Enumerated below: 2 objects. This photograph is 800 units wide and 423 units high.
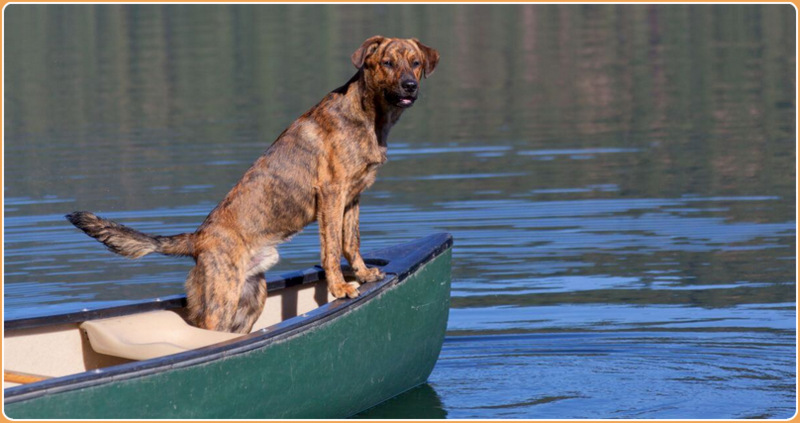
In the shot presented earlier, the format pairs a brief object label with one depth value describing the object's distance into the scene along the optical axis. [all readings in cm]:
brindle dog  1549
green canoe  1285
